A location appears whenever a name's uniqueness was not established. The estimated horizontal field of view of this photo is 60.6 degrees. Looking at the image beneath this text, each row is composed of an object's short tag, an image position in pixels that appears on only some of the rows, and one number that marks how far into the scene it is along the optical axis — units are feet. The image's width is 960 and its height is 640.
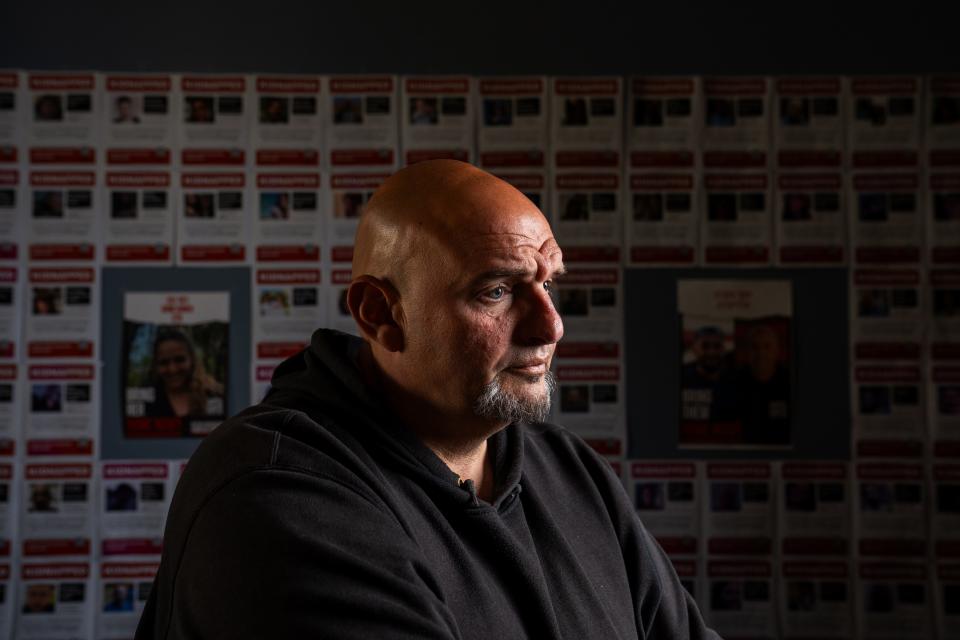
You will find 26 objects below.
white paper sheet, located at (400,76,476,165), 7.20
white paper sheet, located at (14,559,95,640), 6.98
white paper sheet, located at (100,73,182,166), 7.13
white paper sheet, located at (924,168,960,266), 7.18
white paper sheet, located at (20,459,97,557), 7.00
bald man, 2.64
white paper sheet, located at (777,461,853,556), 7.17
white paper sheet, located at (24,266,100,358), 7.07
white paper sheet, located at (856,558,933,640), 7.12
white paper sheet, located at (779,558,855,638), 7.13
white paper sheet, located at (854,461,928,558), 7.13
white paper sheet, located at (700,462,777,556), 7.19
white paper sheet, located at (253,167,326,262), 7.19
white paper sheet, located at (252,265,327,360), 7.17
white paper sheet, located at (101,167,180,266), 7.14
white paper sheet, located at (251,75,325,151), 7.18
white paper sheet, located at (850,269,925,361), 7.18
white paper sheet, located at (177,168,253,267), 7.16
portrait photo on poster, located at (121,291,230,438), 7.09
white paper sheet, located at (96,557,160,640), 7.06
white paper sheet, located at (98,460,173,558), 7.06
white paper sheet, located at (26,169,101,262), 7.11
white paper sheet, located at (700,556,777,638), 7.14
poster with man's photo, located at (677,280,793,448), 7.19
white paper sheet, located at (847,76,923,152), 7.20
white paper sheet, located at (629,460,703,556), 7.20
